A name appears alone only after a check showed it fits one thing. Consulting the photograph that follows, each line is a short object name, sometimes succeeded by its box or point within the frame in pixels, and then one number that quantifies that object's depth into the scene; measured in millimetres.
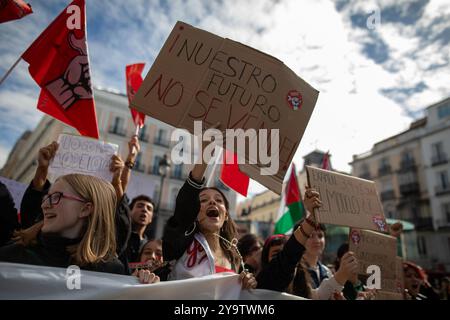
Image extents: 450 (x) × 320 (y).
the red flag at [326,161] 5459
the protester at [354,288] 2683
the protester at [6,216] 1742
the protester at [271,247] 2640
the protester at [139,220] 3078
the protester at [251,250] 3502
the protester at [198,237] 1761
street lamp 9211
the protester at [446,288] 5131
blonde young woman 1458
